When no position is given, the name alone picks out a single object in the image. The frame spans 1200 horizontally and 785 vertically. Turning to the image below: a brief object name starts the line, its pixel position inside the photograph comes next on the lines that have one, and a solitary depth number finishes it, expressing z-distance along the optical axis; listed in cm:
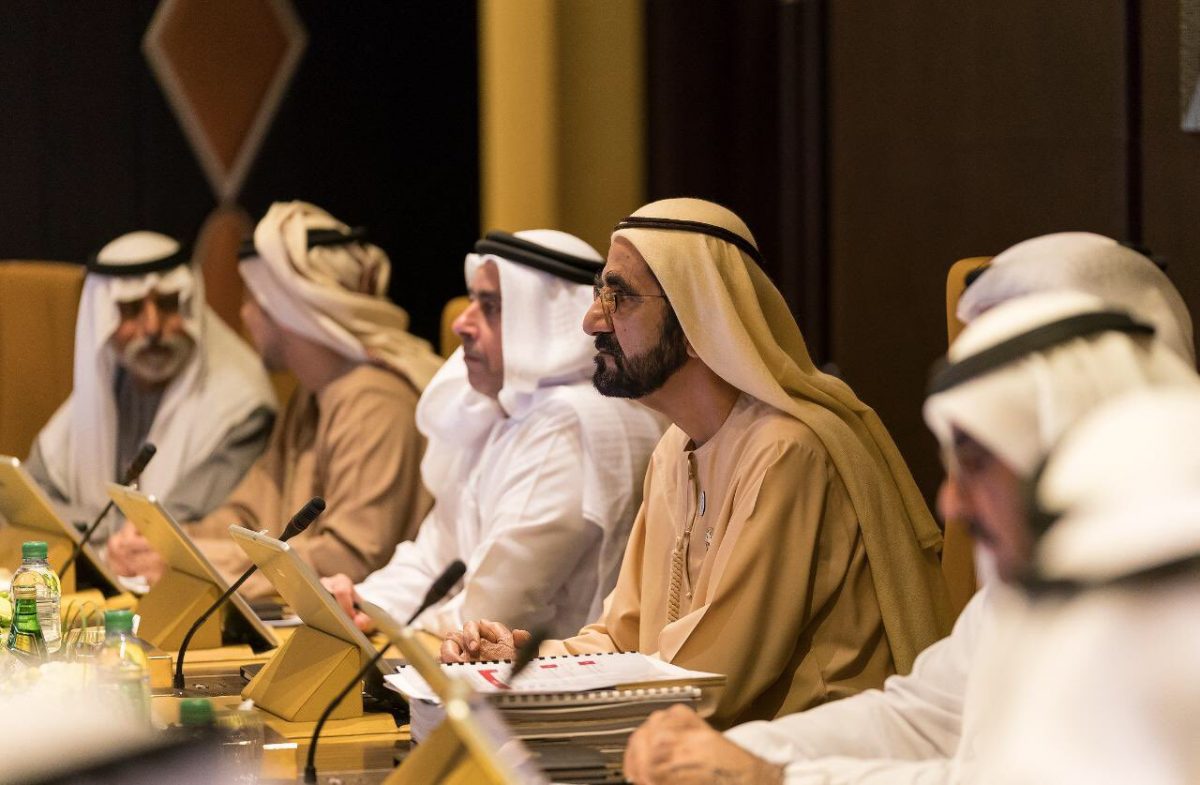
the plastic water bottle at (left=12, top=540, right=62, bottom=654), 586
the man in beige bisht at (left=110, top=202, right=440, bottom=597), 925
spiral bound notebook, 454
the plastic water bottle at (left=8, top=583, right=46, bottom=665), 574
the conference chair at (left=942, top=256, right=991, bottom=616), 618
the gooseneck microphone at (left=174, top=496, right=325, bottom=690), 562
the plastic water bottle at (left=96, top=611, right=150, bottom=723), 454
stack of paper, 426
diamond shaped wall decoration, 1384
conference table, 473
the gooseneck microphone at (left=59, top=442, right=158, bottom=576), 700
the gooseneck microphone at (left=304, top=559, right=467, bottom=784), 564
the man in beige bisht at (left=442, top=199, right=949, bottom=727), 535
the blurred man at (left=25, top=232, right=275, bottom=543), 1084
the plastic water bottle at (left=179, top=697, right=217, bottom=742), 424
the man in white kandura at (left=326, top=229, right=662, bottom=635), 740
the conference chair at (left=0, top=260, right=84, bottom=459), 1229
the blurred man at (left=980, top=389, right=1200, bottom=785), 261
